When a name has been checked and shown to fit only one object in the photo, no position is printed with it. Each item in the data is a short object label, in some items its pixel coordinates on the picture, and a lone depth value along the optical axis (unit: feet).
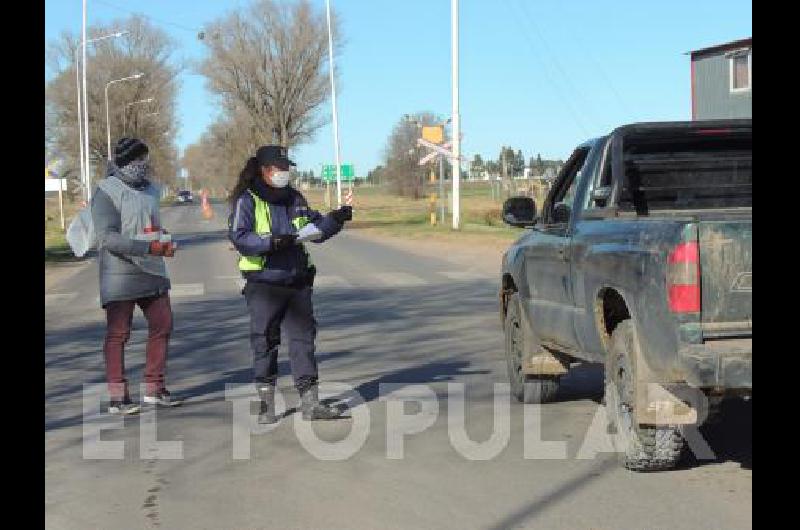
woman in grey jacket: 25.29
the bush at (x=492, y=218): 134.62
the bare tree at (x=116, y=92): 285.64
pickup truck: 16.76
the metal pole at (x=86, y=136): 167.38
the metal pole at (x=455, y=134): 120.26
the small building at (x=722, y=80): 140.96
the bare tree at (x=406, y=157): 296.10
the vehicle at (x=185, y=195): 355.15
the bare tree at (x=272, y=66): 192.44
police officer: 23.93
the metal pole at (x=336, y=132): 178.70
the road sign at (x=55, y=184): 150.96
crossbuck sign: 117.39
